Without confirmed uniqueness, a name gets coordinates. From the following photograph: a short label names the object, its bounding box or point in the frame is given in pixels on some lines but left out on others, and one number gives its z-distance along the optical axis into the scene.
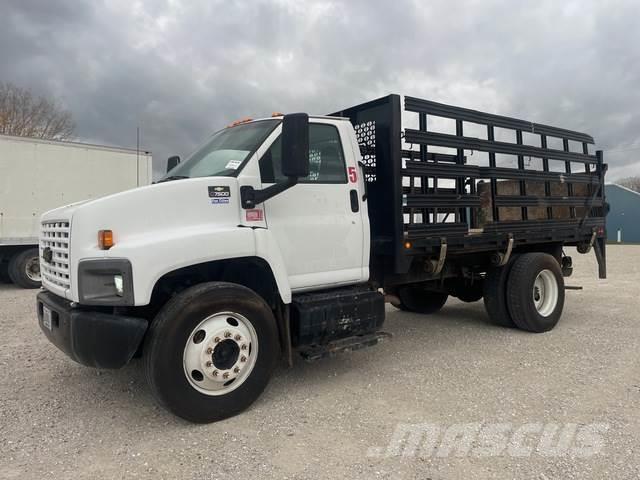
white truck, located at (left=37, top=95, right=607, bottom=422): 3.40
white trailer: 10.87
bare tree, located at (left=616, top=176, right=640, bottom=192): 66.38
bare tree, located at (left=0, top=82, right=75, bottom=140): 25.20
